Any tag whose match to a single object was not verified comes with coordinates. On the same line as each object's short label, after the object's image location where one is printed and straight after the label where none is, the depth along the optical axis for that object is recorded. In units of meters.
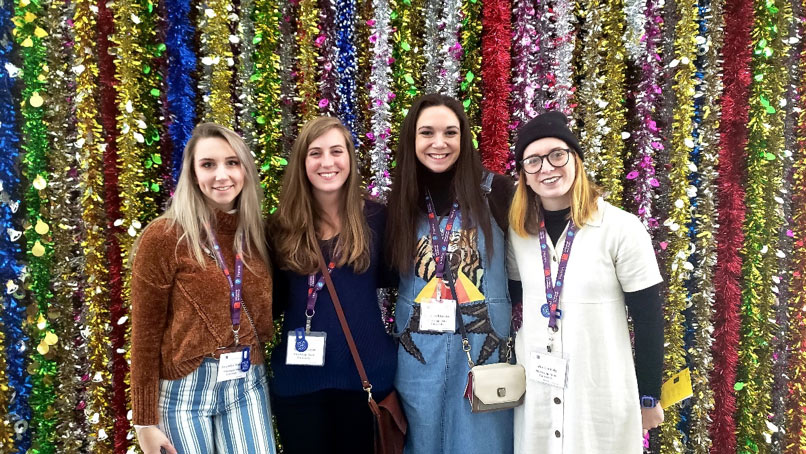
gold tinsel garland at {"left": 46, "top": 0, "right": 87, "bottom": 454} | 2.03
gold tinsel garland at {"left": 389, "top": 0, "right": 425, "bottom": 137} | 2.29
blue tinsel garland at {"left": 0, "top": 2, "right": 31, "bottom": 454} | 1.96
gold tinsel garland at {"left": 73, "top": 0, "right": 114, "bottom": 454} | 2.04
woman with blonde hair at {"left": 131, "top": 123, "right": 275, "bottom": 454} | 1.47
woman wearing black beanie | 1.50
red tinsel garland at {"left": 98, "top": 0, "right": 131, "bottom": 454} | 2.07
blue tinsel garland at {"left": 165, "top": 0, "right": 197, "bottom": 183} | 2.12
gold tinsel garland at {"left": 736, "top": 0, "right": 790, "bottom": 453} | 2.36
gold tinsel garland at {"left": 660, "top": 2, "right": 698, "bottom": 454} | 2.29
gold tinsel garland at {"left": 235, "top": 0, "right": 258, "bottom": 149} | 2.18
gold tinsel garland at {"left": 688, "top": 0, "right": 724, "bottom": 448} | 2.34
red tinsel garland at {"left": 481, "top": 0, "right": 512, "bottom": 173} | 2.30
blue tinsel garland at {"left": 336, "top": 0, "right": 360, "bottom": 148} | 2.27
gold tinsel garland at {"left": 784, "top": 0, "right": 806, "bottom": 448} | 2.45
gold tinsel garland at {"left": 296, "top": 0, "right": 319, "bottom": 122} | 2.21
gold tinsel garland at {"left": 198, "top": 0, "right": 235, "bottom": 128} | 2.12
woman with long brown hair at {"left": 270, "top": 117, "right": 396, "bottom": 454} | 1.61
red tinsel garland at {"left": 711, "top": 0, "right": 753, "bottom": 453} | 2.34
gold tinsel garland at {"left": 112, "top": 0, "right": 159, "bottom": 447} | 2.04
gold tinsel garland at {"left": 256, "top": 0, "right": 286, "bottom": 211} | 2.19
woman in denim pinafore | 1.62
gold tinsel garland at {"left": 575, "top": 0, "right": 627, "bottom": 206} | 2.29
